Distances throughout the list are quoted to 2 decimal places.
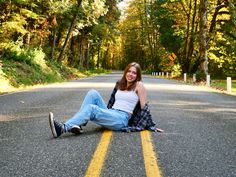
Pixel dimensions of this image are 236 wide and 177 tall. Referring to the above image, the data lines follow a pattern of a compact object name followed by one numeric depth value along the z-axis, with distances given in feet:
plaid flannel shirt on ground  25.44
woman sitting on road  24.70
